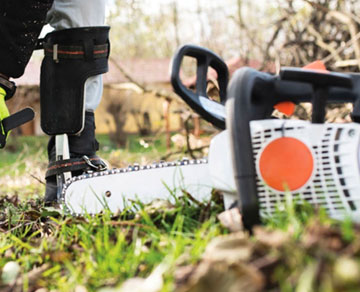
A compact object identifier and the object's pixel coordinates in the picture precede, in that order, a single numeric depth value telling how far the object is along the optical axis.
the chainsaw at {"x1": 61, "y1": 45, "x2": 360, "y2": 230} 0.96
